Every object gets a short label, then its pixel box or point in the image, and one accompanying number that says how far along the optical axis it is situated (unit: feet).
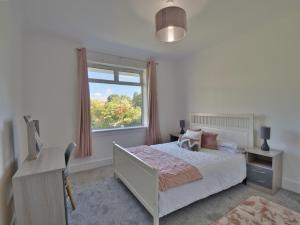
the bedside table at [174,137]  14.48
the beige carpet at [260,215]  4.58
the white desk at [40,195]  4.88
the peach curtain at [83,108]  11.21
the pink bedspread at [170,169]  6.32
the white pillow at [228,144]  9.68
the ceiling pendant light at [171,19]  6.30
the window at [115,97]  12.69
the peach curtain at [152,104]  14.19
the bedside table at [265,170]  8.29
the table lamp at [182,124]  14.60
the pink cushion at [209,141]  10.44
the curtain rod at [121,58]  12.15
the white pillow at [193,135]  10.57
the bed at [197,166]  6.16
